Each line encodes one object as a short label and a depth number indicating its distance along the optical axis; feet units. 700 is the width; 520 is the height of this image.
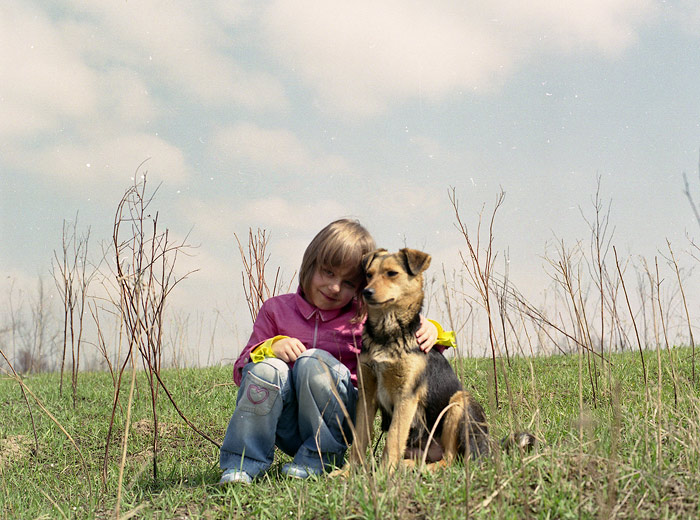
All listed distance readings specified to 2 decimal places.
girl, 12.76
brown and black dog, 11.80
